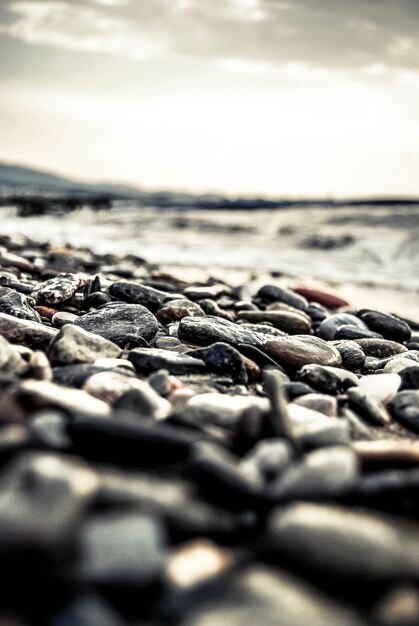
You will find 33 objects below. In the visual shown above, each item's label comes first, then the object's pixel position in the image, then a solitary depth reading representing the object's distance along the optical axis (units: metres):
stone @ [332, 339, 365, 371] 0.64
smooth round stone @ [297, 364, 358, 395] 0.58
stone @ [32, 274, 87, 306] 0.68
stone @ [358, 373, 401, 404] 0.57
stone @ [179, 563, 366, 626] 0.25
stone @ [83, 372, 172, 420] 0.47
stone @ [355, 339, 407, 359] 0.67
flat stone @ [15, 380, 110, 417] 0.42
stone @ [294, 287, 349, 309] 0.87
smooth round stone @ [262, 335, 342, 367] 0.61
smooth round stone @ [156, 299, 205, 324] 0.68
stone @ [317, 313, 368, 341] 0.71
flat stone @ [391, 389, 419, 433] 0.55
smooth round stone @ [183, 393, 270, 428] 0.47
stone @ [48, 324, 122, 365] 0.56
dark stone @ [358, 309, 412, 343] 0.74
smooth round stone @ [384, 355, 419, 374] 0.61
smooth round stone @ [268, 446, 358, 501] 0.35
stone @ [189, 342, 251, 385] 0.58
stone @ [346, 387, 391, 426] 0.55
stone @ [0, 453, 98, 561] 0.27
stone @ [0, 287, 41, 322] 0.62
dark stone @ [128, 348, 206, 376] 0.57
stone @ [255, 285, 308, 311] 0.80
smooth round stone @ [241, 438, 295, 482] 0.38
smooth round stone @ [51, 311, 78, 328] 0.63
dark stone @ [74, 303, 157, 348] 0.61
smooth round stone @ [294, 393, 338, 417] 0.54
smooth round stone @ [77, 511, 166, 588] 0.27
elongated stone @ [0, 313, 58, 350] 0.58
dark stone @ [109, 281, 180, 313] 0.70
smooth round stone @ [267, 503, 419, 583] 0.28
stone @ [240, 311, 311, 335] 0.71
